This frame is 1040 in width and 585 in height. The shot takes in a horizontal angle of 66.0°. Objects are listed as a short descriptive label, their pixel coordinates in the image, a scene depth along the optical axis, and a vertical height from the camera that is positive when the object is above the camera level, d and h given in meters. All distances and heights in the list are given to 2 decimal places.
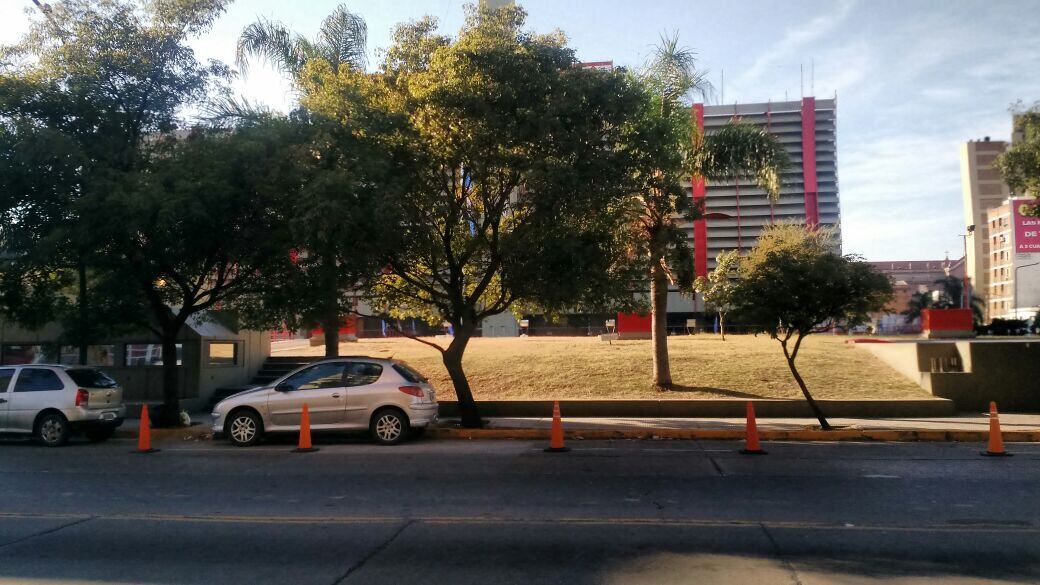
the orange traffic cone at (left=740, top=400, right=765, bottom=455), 13.35 -1.92
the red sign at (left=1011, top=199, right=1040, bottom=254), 55.08 +6.49
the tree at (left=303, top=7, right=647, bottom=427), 14.43 +3.23
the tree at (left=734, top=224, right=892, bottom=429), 15.05 +0.65
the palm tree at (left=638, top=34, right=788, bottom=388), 19.28 +4.34
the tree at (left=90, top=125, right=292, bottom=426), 14.20 +1.98
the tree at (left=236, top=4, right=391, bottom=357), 13.55 +1.96
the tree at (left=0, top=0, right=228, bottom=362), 14.84 +4.10
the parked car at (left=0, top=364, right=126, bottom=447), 15.38 -1.46
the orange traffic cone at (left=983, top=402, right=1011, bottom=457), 12.92 -1.92
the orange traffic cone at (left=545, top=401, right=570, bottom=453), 13.77 -1.96
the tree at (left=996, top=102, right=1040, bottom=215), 16.88 +3.49
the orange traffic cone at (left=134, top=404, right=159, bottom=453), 14.43 -1.98
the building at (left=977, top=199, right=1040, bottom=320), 59.84 +5.58
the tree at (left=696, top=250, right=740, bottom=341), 16.14 +0.86
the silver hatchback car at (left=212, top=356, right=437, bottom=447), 14.52 -1.41
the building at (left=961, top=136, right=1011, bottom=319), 92.44 +14.39
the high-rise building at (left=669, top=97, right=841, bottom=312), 53.38 +8.97
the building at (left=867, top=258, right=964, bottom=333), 61.92 +6.54
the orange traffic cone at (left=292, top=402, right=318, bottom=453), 13.92 -1.88
